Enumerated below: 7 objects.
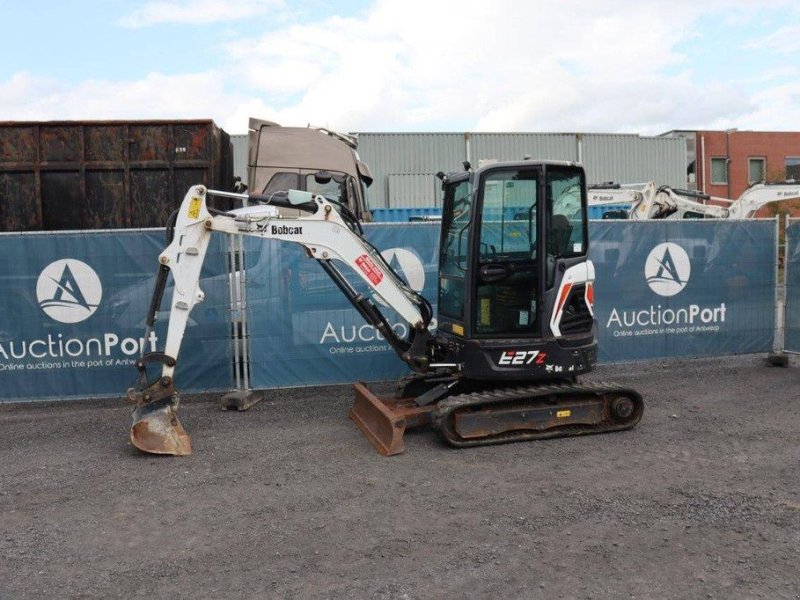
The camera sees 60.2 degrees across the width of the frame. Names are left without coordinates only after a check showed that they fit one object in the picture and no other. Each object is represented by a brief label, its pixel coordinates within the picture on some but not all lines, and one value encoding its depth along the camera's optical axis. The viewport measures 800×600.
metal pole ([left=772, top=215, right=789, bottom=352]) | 10.00
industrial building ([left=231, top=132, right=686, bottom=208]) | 27.92
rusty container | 9.78
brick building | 35.84
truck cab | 10.59
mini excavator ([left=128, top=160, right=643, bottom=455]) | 6.27
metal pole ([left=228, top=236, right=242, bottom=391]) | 8.31
